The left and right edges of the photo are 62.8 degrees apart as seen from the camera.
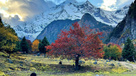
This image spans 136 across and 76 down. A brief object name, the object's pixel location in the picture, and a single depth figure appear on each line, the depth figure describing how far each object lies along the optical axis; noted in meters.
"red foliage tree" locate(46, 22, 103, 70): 19.05
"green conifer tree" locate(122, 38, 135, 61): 45.92
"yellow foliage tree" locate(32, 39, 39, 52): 86.39
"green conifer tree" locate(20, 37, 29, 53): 71.94
